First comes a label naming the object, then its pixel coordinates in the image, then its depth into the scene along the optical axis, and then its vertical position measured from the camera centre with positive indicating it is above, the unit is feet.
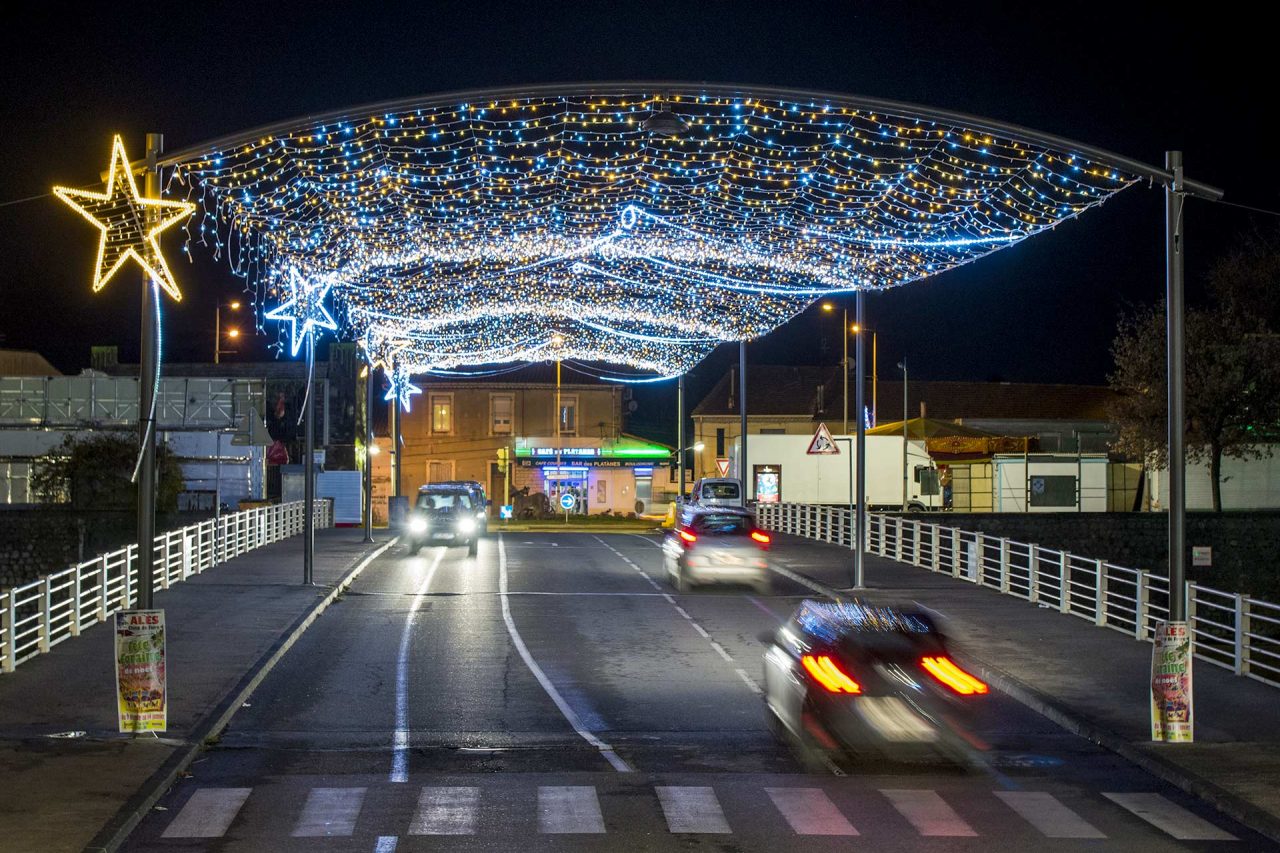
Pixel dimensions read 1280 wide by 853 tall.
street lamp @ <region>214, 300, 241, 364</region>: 250.29 +23.16
